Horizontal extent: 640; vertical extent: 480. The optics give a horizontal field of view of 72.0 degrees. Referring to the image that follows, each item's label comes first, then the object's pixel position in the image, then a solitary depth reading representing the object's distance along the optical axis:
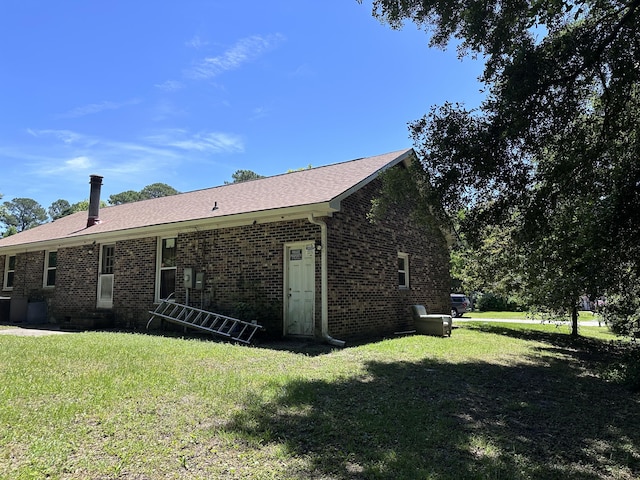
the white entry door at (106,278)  14.56
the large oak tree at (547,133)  6.87
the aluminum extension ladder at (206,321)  10.39
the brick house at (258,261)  10.56
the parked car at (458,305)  28.73
